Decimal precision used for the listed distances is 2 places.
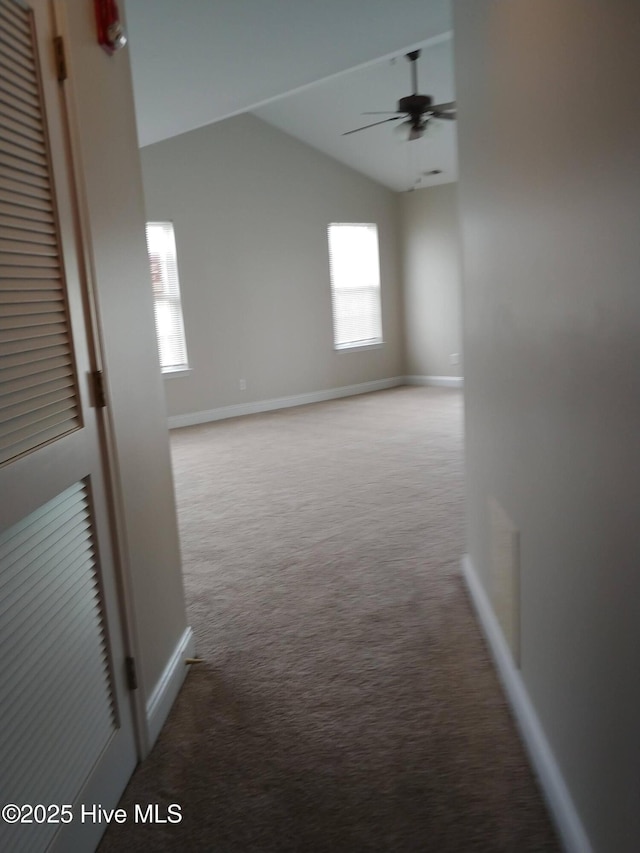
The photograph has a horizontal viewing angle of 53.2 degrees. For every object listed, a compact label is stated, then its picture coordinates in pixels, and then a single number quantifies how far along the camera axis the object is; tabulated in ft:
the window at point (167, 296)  20.89
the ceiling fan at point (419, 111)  14.25
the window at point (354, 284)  25.85
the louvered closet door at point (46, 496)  4.06
